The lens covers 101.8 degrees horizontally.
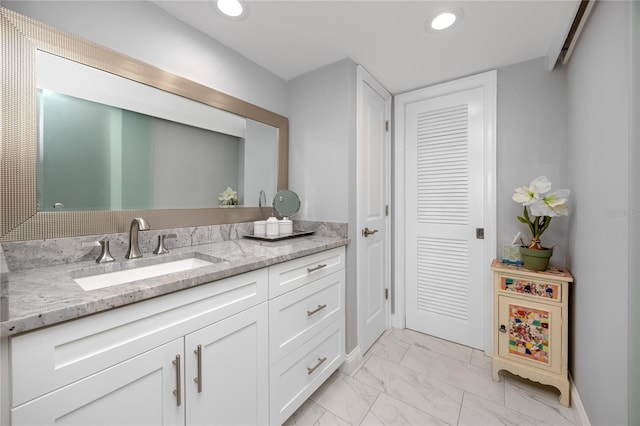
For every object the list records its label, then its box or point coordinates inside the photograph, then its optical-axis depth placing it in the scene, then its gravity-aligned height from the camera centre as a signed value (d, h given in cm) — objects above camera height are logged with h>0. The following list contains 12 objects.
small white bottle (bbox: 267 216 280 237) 172 -11
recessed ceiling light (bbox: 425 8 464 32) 139 +107
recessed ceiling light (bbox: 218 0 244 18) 135 +109
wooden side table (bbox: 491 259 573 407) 154 -70
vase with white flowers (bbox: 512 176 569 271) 154 +2
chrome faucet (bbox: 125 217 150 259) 119 -14
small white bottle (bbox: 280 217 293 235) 179 -10
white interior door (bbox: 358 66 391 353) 197 +4
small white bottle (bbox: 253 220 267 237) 179 -11
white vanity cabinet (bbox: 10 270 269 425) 64 -46
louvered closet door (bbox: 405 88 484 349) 210 -3
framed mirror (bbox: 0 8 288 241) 98 +34
